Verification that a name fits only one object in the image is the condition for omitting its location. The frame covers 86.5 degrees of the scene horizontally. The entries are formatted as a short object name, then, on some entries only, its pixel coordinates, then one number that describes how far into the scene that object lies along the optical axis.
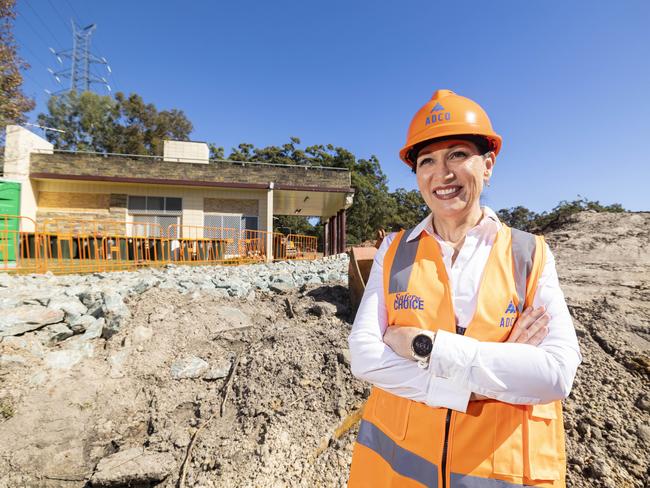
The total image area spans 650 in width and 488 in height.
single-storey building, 15.23
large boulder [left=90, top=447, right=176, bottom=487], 2.71
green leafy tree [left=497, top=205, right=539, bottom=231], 39.73
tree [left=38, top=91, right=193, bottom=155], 35.97
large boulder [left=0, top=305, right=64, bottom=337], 4.24
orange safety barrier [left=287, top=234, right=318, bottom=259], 20.06
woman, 1.21
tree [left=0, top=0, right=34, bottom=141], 12.31
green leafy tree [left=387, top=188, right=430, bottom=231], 40.74
